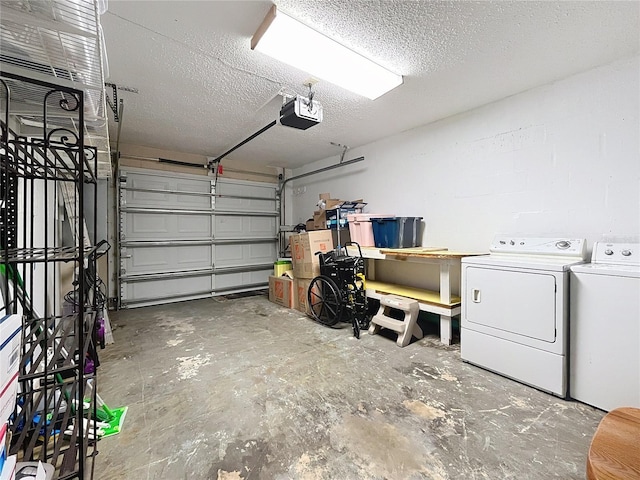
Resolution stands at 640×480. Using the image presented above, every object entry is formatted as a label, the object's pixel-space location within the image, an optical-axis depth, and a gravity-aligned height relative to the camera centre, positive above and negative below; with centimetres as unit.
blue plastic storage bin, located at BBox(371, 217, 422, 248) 351 +7
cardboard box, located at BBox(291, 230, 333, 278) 388 -18
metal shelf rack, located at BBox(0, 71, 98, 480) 99 -34
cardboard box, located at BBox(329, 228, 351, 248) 437 +2
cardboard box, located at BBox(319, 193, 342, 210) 463 +59
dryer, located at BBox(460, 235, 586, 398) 194 -56
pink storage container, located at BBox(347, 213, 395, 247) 388 +13
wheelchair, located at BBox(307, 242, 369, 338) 331 -66
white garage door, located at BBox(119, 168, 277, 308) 442 +3
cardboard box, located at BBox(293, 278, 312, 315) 398 -84
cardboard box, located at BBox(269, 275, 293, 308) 426 -85
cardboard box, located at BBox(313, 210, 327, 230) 465 +29
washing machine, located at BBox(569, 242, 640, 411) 169 -60
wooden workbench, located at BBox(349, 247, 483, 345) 282 -65
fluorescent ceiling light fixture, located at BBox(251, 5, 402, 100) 177 +134
